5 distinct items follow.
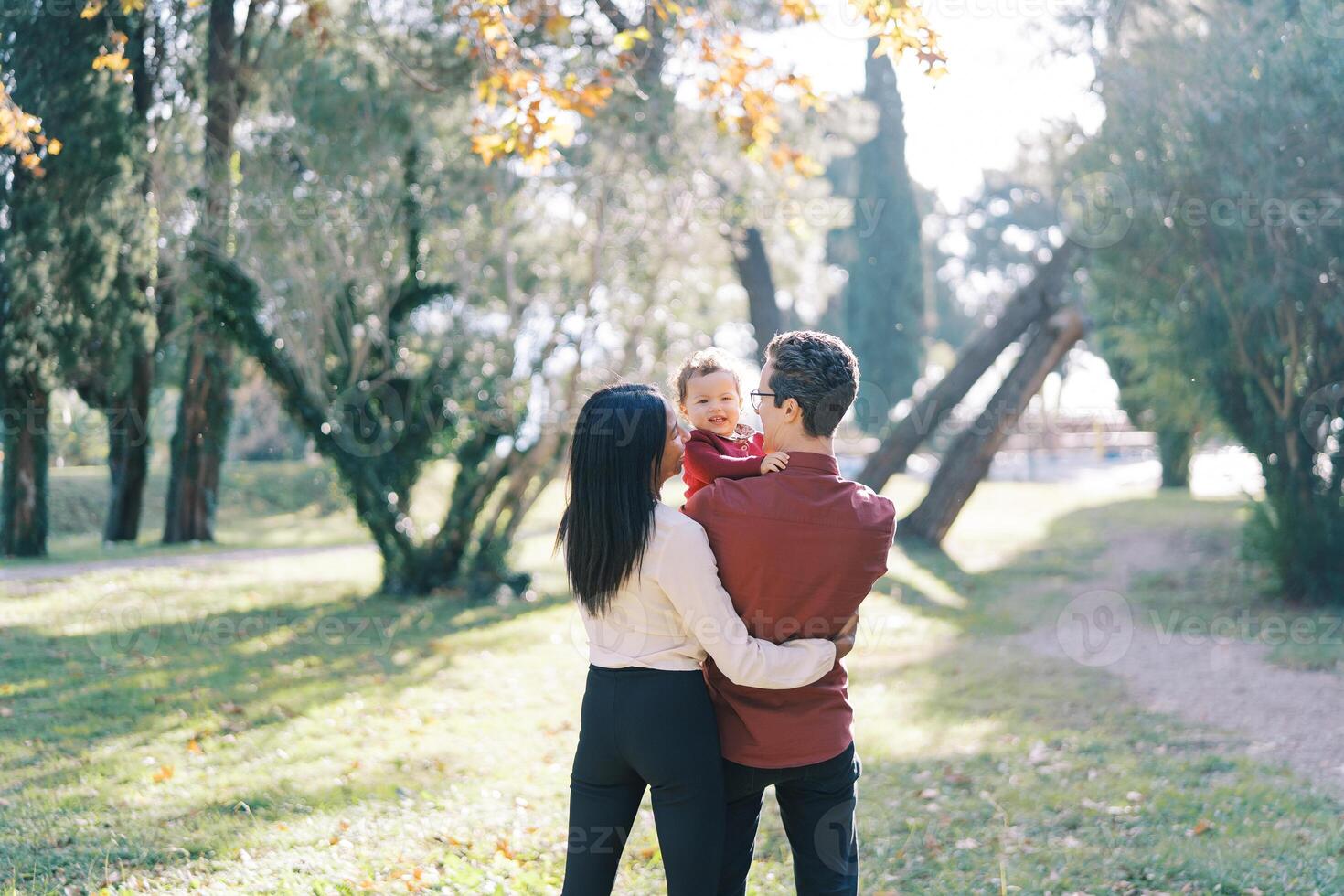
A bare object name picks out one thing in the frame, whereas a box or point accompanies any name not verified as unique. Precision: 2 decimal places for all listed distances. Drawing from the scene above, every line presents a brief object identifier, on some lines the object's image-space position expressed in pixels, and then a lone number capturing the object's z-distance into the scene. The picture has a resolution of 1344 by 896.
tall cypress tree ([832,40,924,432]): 23.11
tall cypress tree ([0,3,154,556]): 10.77
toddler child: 2.74
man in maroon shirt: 2.61
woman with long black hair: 2.56
